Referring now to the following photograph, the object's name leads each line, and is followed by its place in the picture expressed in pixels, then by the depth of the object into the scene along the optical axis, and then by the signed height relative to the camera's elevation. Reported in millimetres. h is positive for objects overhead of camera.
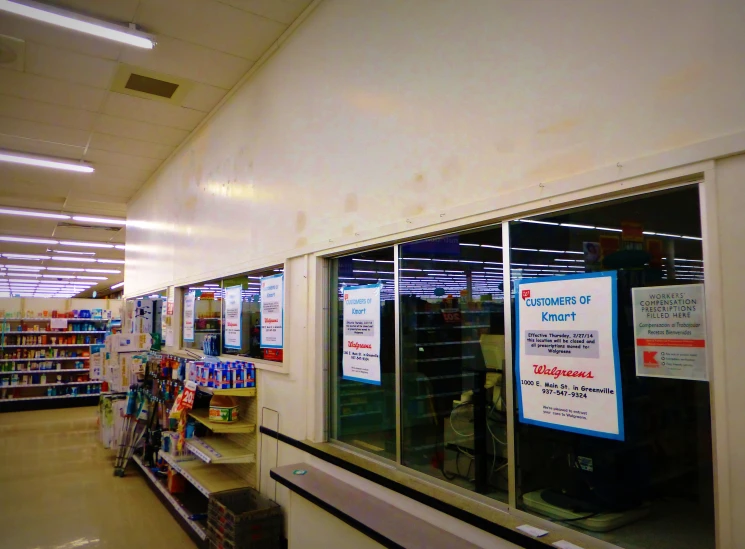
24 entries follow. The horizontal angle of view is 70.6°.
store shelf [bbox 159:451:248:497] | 4311 -1445
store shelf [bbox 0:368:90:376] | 12013 -1387
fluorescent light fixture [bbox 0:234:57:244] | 12227 +1718
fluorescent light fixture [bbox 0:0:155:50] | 3586 +2088
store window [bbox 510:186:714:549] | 1841 -328
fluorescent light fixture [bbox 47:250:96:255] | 14586 +1640
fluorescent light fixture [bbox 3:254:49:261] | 15133 +1626
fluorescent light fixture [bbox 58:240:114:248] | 13008 +1708
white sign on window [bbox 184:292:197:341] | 6484 -56
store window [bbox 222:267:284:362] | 4324 -43
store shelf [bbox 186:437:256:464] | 4238 -1192
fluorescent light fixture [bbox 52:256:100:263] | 15670 +1585
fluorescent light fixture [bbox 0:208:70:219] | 9614 +1832
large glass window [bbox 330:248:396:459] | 3186 -444
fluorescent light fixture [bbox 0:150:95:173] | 6633 +1973
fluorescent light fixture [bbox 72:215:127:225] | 10305 +1848
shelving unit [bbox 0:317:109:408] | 12039 -1108
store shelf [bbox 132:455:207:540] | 4209 -1791
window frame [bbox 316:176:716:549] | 1599 +85
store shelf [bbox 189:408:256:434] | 4316 -966
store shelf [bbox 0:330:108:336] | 12369 -495
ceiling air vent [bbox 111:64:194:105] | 4883 +2206
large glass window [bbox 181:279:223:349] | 5770 -29
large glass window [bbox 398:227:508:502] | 2609 -301
